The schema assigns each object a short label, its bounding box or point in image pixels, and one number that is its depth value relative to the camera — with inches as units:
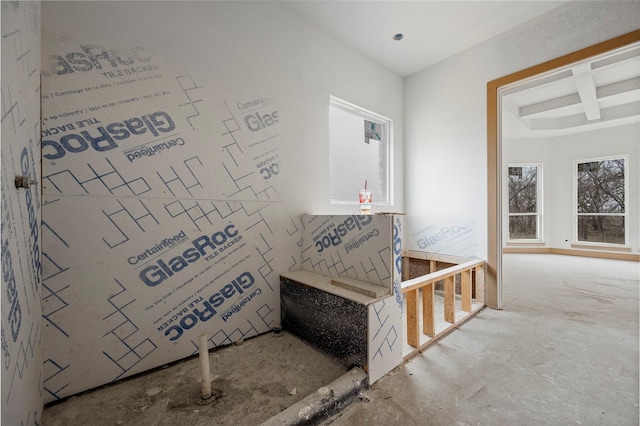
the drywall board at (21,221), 28.4
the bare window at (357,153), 103.7
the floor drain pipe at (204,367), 49.0
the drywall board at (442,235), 107.0
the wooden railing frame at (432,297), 69.3
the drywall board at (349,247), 61.6
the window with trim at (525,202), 237.8
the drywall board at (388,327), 55.8
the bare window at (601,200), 204.2
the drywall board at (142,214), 50.3
